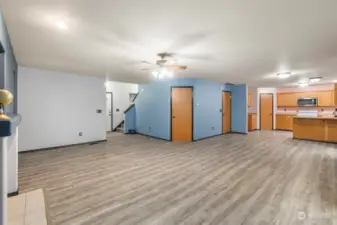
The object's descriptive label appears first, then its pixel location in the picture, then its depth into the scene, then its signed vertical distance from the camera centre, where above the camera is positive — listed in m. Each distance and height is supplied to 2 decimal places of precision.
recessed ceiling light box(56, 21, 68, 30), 2.50 +1.17
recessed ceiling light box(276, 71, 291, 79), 6.18 +1.23
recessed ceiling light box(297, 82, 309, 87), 8.86 +1.31
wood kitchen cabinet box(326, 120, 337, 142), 6.77 -0.72
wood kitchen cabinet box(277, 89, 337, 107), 9.11 +0.73
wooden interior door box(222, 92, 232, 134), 8.92 -0.06
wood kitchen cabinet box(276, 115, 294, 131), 10.18 -0.61
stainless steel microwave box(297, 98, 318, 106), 9.40 +0.49
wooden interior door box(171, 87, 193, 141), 7.09 -0.09
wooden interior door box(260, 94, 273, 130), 10.71 -0.06
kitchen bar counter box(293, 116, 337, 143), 6.82 -0.66
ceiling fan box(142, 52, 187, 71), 3.94 +1.06
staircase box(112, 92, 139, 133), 9.63 -0.88
